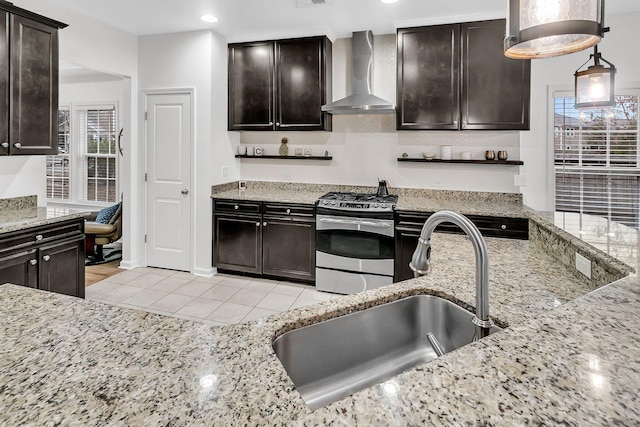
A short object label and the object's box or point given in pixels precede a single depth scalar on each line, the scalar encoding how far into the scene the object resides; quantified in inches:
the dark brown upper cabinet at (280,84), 171.6
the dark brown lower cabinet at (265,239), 165.6
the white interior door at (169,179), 178.9
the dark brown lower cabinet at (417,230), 140.3
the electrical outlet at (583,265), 61.7
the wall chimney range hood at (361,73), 162.7
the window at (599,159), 150.2
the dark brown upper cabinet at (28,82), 114.0
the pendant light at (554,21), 51.3
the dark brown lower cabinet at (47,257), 106.8
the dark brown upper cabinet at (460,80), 148.7
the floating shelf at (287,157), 184.6
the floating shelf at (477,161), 156.3
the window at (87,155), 255.9
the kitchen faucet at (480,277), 43.4
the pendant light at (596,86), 104.5
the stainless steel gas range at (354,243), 152.9
